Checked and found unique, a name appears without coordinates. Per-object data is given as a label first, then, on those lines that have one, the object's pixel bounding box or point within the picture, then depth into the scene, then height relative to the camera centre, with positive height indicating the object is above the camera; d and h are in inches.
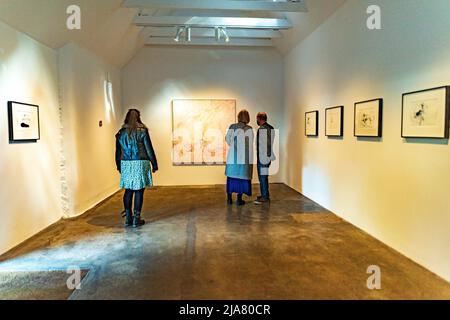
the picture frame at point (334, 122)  169.5 +10.7
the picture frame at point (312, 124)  204.8 +11.6
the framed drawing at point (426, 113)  98.0 +8.9
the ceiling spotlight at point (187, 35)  230.5 +75.1
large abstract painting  281.1 +10.6
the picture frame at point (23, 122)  128.6 +8.8
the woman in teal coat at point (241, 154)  197.0 -7.2
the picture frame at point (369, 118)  133.8 +9.9
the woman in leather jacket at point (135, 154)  153.0 -5.5
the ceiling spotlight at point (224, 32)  228.6 +78.7
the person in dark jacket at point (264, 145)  203.9 -1.9
